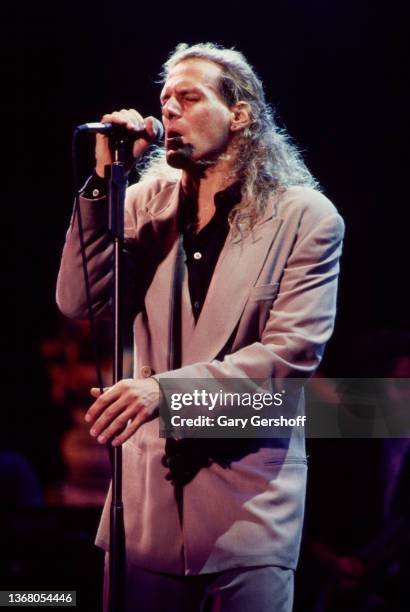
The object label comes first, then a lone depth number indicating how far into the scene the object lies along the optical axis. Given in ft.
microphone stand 21.97
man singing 22.29
